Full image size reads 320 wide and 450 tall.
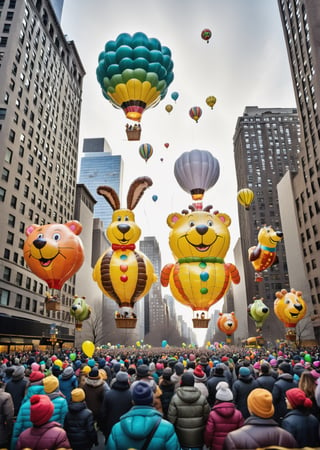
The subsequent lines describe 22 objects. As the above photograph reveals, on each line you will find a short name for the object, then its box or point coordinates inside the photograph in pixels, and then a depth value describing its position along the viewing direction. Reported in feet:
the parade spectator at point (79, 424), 16.87
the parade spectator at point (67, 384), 25.13
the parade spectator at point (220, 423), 15.56
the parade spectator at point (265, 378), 24.32
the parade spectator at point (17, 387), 25.13
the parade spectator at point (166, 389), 23.98
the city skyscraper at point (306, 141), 171.94
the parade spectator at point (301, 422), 14.56
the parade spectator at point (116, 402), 20.16
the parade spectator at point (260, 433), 12.63
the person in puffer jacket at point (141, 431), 12.19
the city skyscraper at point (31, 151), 136.98
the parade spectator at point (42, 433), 13.10
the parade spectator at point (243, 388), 23.04
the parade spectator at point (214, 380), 24.51
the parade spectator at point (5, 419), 18.85
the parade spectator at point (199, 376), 24.21
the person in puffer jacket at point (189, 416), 16.52
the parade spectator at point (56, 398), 18.17
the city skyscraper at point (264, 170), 329.31
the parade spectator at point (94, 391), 23.09
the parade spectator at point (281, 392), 22.08
